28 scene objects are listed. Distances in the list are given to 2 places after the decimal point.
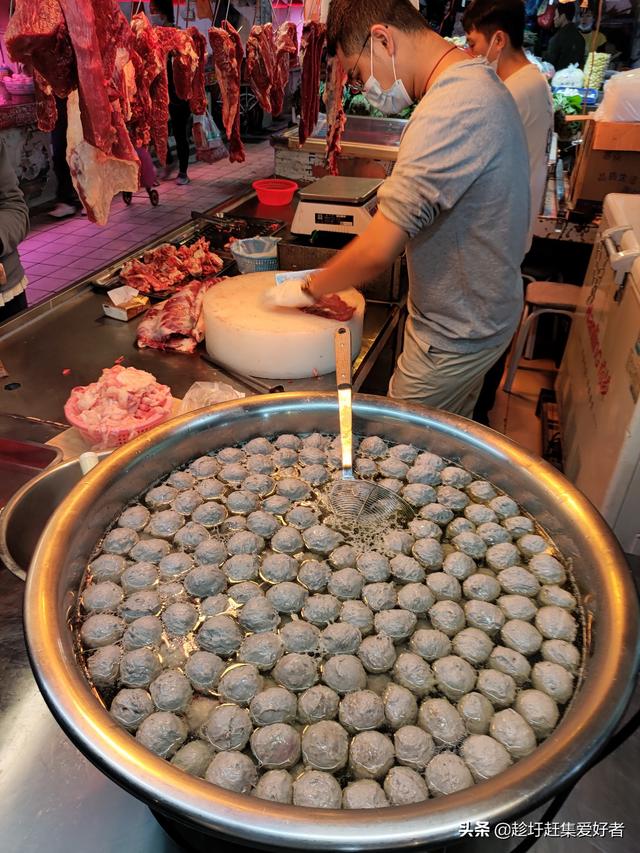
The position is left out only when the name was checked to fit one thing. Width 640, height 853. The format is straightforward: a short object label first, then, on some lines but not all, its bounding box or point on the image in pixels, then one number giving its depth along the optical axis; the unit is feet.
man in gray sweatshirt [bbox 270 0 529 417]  5.44
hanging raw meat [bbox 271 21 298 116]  11.37
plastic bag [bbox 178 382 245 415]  6.53
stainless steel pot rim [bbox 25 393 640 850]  2.29
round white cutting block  7.39
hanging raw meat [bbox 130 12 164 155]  7.44
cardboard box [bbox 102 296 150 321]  8.95
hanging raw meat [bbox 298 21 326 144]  11.30
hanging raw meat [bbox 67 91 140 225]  6.32
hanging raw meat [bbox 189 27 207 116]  8.95
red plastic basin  13.16
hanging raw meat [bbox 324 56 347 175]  10.58
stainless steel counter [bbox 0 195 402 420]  7.43
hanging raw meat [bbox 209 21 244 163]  9.42
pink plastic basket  6.04
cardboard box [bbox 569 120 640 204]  11.32
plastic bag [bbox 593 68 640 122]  10.99
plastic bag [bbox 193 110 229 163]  10.88
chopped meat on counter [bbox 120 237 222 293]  9.64
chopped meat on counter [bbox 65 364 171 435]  6.20
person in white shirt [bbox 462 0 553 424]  9.30
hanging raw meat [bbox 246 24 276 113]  10.66
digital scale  9.07
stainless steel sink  5.72
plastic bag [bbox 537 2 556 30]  29.37
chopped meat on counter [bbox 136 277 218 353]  8.27
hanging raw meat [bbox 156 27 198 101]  8.40
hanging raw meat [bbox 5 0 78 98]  5.31
